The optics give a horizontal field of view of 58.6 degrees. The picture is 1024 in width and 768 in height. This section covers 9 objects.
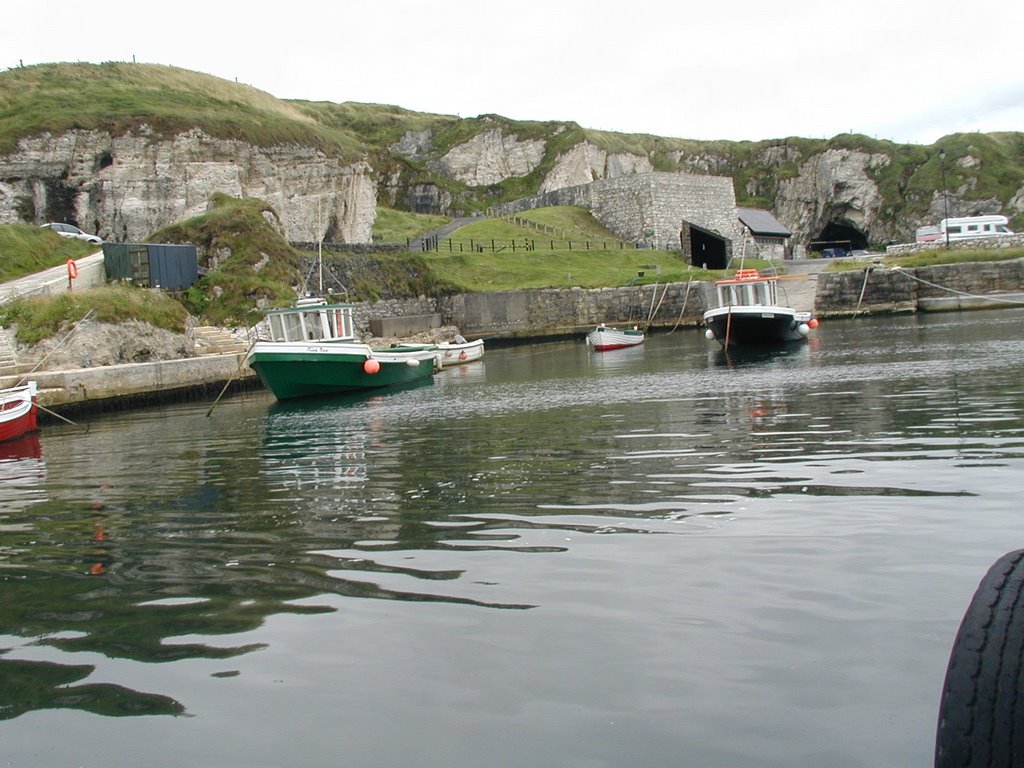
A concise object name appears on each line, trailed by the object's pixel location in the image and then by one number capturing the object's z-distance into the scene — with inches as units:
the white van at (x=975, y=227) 2346.2
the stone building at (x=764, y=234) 2721.5
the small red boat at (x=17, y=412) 782.5
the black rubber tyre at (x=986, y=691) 108.1
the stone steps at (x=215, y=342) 1307.8
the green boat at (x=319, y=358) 1053.8
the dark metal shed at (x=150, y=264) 1353.3
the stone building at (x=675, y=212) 2541.8
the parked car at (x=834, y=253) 3265.5
